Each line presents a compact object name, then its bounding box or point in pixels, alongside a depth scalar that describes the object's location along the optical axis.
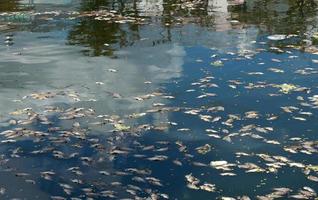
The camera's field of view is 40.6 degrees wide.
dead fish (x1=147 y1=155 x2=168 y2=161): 10.02
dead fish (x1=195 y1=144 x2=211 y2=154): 10.27
